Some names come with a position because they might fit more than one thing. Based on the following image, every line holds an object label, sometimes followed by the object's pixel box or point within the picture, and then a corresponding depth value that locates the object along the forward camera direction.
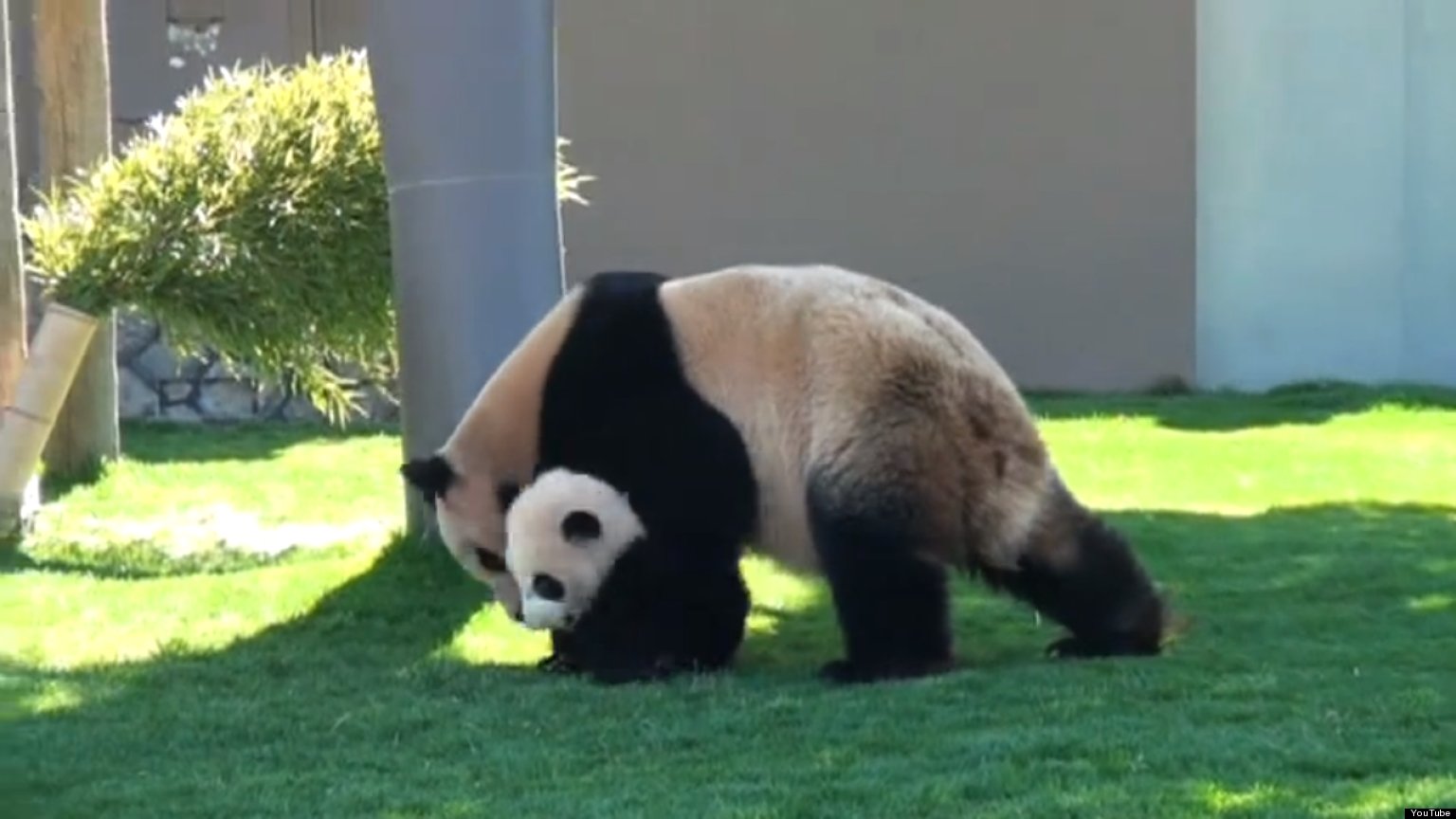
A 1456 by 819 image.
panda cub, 12.87
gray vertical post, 15.11
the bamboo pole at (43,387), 18.64
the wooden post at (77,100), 22.17
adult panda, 12.46
